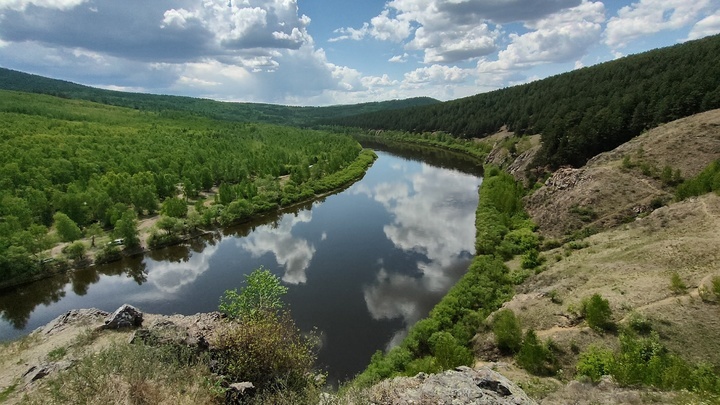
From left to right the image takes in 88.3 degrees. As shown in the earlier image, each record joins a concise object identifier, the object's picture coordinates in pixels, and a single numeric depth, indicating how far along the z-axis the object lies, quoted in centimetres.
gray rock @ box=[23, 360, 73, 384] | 1910
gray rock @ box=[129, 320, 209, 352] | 2094
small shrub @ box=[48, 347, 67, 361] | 2131
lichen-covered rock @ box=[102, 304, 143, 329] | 2445
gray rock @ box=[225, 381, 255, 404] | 1822
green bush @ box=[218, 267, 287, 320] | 2525
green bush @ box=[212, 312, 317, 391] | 2042
